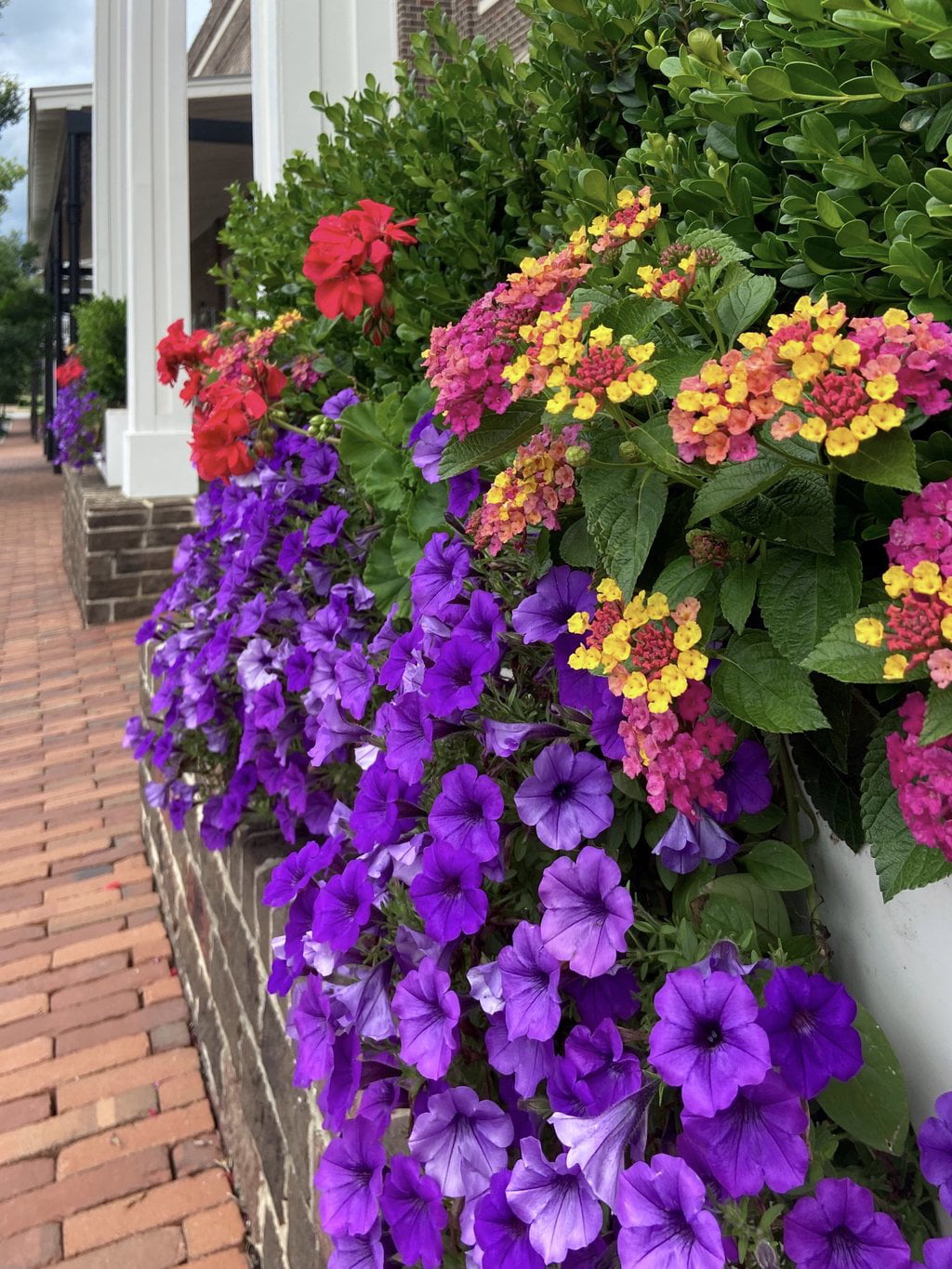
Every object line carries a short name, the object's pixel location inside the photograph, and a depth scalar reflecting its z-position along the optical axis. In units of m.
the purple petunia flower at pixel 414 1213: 1.00
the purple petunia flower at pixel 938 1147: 0.78
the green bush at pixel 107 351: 8.59
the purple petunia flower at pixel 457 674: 1.16
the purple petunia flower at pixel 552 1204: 0.86
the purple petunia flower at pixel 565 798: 1.04
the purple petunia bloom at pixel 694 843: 0.99
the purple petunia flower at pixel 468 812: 1.08
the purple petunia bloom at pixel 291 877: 1.36
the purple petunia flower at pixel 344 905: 1.16
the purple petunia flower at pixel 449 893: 1.05
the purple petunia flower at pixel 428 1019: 1.01
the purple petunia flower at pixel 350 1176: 1.08
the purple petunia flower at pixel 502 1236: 0.90
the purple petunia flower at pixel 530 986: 0.95
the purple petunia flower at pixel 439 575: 1.32
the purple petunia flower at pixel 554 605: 1.15
